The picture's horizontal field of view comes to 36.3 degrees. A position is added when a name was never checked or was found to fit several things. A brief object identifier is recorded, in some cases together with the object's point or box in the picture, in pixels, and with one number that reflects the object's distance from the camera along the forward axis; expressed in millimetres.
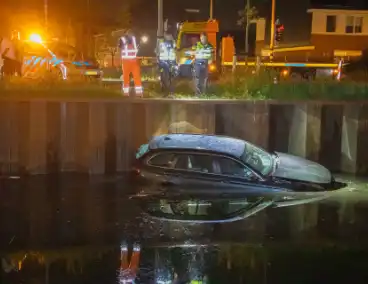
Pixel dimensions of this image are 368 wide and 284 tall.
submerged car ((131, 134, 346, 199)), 9094
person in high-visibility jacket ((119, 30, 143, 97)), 13427
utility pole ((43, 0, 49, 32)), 29316
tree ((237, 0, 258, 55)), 38688
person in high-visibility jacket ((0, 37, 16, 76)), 16269
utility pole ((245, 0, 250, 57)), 38531
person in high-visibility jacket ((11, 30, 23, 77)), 16562
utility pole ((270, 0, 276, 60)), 25125
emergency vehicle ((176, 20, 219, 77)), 18391
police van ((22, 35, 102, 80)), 16547
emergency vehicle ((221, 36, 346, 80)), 21391
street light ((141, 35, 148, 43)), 35728
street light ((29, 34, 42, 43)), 17959
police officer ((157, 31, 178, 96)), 14539
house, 37844
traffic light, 26625
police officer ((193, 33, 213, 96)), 14086
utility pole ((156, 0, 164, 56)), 23375
